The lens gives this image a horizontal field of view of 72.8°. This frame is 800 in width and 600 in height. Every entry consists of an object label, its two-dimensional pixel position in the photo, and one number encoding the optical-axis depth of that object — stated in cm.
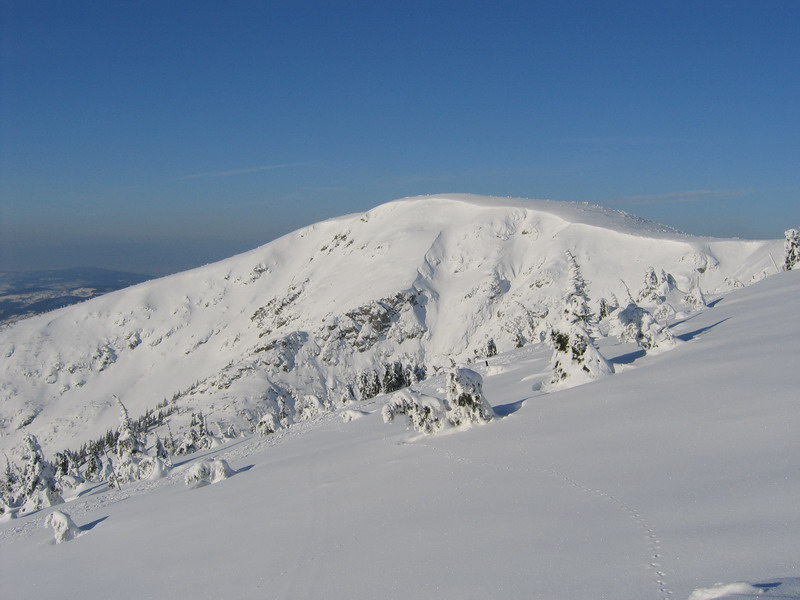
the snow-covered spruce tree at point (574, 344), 2016
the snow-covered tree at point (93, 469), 6896
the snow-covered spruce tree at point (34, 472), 4475
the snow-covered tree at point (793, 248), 4153
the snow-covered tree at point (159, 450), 5006
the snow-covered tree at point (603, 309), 5644
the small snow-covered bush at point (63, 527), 2073
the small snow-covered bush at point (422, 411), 1975
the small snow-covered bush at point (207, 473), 2386
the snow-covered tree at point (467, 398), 1886
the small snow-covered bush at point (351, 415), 3119
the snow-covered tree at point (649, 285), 6675
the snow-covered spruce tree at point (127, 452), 4391
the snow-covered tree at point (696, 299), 3338
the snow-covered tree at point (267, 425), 5038
